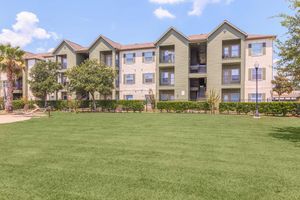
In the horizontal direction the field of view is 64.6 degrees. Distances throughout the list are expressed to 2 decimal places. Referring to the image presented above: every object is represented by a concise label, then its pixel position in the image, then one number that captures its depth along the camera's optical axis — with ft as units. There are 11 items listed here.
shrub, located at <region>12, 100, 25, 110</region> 125.46
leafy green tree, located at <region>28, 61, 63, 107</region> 114.32
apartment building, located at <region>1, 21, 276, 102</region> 102.83
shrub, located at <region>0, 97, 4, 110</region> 128.77
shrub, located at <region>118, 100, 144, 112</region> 98.48
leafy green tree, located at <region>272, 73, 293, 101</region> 125.32
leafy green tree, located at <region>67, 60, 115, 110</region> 101.19
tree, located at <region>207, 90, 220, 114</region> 88.09
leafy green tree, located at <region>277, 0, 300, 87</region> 35.14
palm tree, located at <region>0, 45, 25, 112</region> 97.09
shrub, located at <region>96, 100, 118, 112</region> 104.40
